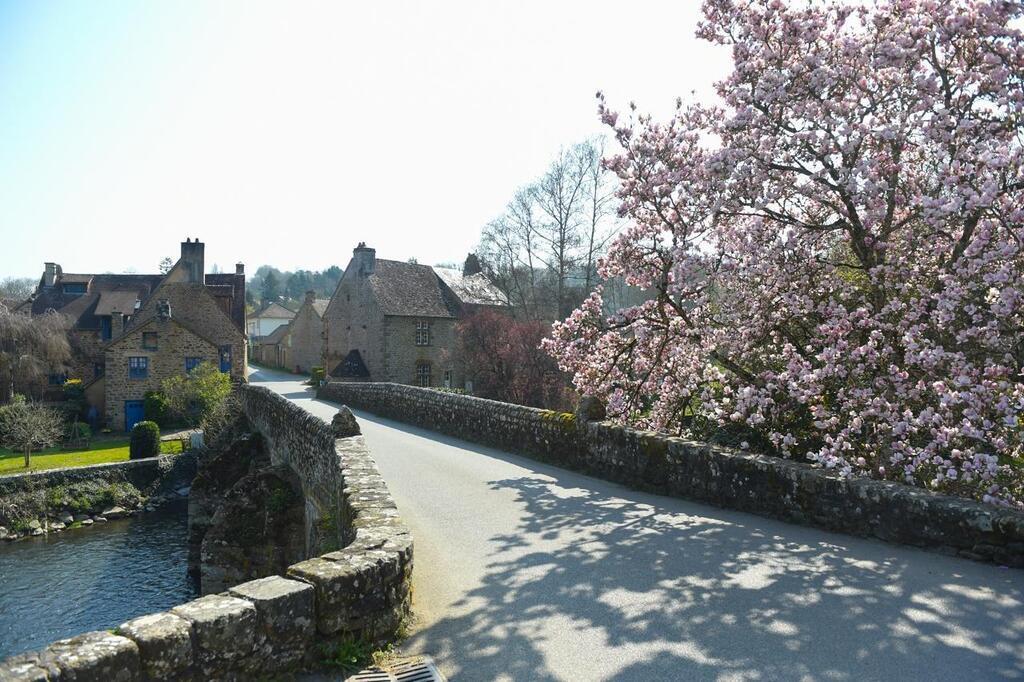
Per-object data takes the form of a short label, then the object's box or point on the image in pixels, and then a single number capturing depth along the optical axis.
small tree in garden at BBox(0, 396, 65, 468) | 30.28
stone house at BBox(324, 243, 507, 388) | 41.44
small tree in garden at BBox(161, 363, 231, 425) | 33.78
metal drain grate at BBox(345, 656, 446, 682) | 4.45
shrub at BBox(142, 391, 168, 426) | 35.06
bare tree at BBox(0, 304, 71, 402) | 36.31
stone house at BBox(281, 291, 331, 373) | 60.34
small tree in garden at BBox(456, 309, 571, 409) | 30.73
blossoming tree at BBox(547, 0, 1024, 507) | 7.87
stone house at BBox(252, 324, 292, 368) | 68.19
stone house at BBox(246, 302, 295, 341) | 85.06
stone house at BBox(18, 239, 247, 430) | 36.31
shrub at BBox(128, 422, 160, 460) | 30.53
